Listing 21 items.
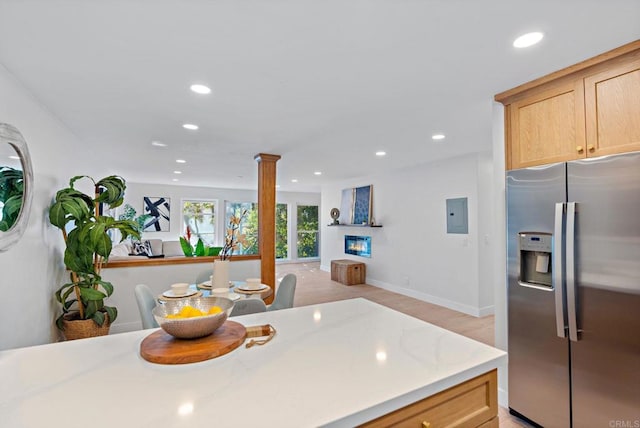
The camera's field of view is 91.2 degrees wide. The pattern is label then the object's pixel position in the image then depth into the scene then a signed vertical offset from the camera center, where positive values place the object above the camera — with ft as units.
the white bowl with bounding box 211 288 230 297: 9.01 -2.02
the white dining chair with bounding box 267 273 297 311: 9.70 -2.27
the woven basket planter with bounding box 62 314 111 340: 9.57 -3.27
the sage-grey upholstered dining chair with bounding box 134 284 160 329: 7.80 -2.12
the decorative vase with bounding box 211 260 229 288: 9.43 -1.54
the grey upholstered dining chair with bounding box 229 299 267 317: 7.79 -2.10
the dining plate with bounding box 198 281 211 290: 10.10 -2.06
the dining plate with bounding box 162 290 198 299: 8.66 -2.03
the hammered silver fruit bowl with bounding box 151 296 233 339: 3.82 -1.24
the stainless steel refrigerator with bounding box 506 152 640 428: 5.53 -1.37
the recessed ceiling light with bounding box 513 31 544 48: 5.33 +3.20
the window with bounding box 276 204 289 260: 32.17 -0.85
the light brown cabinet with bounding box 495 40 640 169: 5.69 +2.30
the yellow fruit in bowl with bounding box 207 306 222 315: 4.16 -1.19
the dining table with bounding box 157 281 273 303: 8.71 -2.07
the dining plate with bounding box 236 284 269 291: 9.56 -2.01
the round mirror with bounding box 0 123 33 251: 6.15 +0.80
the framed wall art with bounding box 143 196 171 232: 26.84 +0.85
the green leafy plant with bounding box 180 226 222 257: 13.34 -1.23
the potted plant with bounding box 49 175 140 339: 9.19 -0.90
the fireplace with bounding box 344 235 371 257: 22.30 -1.66
